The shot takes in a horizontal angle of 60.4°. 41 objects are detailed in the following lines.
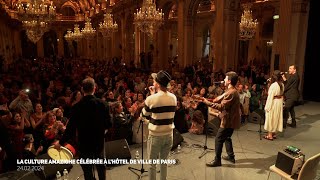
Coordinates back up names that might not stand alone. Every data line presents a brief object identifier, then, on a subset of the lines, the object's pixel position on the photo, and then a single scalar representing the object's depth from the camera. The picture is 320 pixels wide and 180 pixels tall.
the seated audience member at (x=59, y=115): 6.36
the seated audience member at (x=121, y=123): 5.99
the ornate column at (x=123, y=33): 22.94
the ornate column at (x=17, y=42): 36.91
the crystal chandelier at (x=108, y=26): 14.06
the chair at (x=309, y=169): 3.58
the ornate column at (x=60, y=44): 41.84
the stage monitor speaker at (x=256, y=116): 7.76
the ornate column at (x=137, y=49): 21.12
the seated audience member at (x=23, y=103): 7.09
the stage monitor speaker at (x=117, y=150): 5.16
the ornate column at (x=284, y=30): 10.09
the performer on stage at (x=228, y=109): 4.80
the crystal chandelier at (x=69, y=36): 23.39
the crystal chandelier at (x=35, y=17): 9.94
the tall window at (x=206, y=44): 26.96
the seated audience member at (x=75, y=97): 7.88
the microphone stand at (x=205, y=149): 5.91
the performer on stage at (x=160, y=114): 3.68
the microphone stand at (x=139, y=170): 4.93
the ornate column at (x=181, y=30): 15.42
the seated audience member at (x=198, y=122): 7.06
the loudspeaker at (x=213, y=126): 6.84
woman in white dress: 6.34
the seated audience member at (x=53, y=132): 5.63
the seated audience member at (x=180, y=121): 7.23
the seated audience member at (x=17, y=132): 5.11
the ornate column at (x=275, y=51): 10.49
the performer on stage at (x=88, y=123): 3.41
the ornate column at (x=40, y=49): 39.97
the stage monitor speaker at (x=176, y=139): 5.97
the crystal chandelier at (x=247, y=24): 12.33
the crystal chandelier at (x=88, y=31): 17.35
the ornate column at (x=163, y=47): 18.09
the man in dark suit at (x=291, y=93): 7.46
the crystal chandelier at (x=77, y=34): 21.35
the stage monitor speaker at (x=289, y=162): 3.94
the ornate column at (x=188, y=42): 15.47
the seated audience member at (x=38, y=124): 5.71
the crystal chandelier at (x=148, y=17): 9.19
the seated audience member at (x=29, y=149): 5.12
